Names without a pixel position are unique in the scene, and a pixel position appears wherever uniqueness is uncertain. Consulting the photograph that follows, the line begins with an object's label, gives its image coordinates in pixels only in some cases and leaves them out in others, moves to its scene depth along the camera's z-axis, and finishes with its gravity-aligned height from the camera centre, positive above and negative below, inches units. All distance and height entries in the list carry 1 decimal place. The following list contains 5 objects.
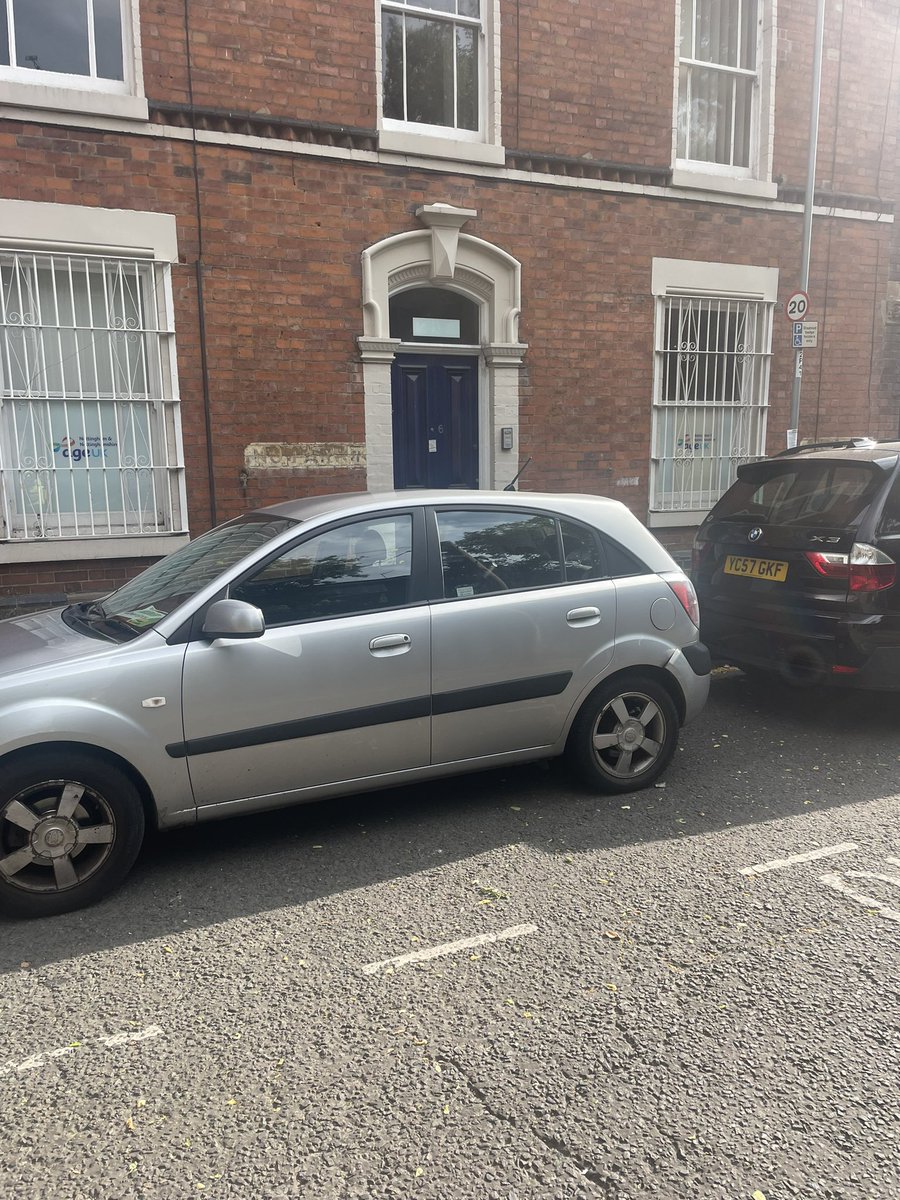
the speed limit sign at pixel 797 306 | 371.2 +41.4
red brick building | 302.7 +61.5
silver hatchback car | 135.3 -43.1
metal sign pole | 384.5 +93.7
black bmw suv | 207.9 -39.0
